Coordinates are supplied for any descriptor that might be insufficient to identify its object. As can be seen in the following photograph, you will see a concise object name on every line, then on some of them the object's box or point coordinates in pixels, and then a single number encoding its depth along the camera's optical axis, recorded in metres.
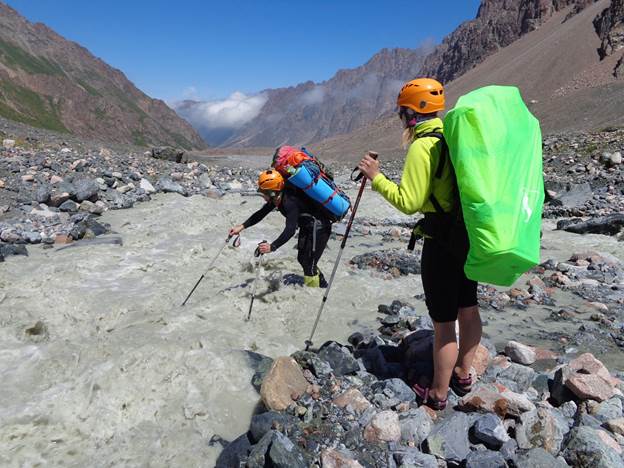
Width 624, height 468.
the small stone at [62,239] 10.47
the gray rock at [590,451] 3.22
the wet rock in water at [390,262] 9.49
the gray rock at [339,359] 4.79
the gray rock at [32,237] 10.38
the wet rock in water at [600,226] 12.27
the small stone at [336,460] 3.47
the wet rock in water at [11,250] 9.34
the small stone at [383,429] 3.78
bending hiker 7.03
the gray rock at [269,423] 3.90
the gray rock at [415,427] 3.79
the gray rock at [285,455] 3.46
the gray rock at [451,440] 3.58
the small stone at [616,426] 3.56
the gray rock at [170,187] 16.78
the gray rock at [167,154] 27.92
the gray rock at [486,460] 3.36
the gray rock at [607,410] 3.85
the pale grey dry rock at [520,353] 5.33
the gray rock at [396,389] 4.36
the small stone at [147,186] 16.43
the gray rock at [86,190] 13.60
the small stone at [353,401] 4.14
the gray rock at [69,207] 13.01
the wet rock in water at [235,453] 3.75
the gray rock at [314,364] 4.63
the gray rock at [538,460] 3.28
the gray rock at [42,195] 13.29
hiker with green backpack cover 3.24
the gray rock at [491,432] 3.62
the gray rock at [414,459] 3.47
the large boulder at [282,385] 4.27
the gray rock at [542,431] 3.61
